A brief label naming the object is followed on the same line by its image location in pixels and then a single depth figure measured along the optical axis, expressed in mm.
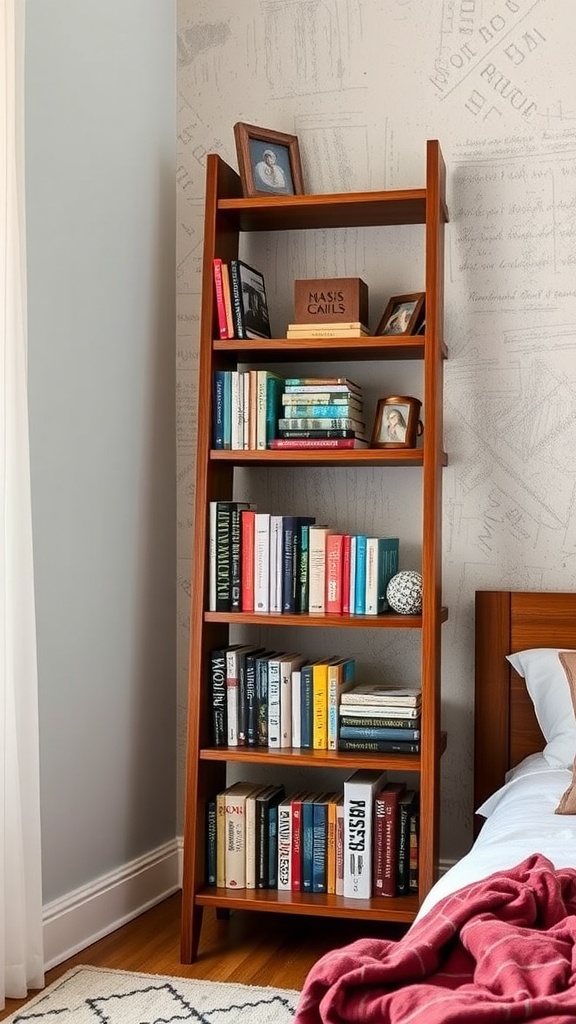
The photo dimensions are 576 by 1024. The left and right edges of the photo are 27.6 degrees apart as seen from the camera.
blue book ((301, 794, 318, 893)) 2943
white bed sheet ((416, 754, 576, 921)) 2005
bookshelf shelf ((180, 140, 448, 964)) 2834
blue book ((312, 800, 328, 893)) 2936
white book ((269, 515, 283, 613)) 2979
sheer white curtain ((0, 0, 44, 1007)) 2479
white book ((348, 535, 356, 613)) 2955
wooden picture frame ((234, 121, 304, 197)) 3094
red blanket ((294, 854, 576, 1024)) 1308
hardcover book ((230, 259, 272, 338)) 3029
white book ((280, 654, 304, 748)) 2969
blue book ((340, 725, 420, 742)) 2879
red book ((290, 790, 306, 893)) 2947
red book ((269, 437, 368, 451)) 2961
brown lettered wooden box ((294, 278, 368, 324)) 3035
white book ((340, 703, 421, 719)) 2883
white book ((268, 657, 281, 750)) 2973
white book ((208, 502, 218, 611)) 2994
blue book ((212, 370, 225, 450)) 3029
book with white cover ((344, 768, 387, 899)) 2877
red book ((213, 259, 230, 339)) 3018
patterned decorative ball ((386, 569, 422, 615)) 2910
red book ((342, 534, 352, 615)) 2953
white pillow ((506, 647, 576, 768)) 2760
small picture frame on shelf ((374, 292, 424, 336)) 2988
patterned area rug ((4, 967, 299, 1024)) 2459
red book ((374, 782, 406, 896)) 2877
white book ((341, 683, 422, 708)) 2896
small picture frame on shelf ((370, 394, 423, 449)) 3018
